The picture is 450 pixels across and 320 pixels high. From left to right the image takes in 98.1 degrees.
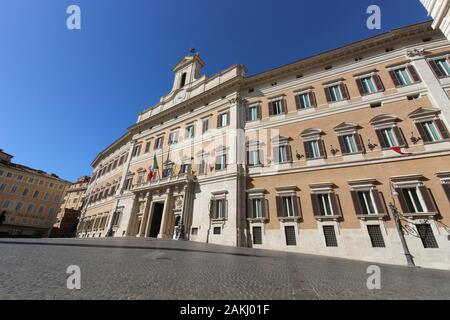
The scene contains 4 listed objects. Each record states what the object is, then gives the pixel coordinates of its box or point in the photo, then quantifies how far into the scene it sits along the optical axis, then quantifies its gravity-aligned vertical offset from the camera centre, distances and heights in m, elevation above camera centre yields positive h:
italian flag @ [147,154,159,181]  20.72 +6.88
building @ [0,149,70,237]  38.88 +8.12
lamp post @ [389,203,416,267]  9.55 +0.71
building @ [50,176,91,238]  34.37 +6.65
